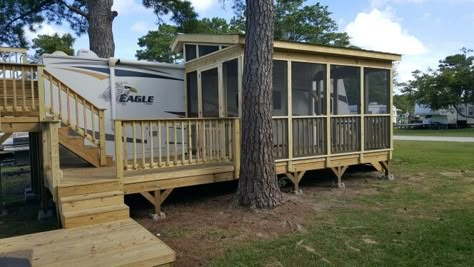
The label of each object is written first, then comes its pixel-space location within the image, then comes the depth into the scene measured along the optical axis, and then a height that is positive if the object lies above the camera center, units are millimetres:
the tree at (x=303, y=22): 24875 +6887
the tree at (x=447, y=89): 28844 +2267
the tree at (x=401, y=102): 55209 +2272
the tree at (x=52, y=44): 19091 +4371
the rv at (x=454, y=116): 30953 -51
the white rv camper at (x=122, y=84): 6763 +768
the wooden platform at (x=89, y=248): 3047 -1179
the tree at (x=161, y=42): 25031 +5855
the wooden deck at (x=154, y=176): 4961 -781
